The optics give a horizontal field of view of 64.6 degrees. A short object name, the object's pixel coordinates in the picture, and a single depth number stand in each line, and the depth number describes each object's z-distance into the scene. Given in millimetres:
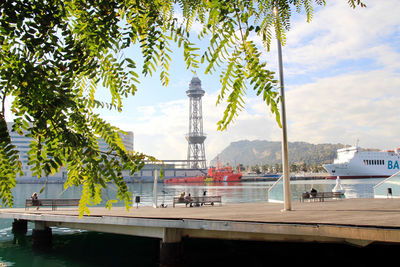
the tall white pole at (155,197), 19125
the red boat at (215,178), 146625
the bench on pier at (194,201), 20080
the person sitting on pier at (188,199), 20006
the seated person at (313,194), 21125
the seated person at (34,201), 19778
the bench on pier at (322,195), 20825
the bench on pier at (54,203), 20128
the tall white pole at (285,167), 13023
